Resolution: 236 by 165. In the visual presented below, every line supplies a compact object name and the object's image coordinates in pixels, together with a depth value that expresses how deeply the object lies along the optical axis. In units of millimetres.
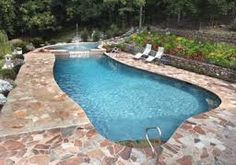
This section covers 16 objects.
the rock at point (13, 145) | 4588
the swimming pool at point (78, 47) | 14328
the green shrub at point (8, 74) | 8257
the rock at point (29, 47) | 14238
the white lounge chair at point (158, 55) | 11176
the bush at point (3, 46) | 9681
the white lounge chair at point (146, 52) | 11915
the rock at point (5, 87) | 6969
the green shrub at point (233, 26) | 18543
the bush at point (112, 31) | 17957
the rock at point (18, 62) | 10163
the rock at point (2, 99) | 6235
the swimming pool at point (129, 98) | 6242
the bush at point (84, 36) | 17926
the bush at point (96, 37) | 17613
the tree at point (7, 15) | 17797
